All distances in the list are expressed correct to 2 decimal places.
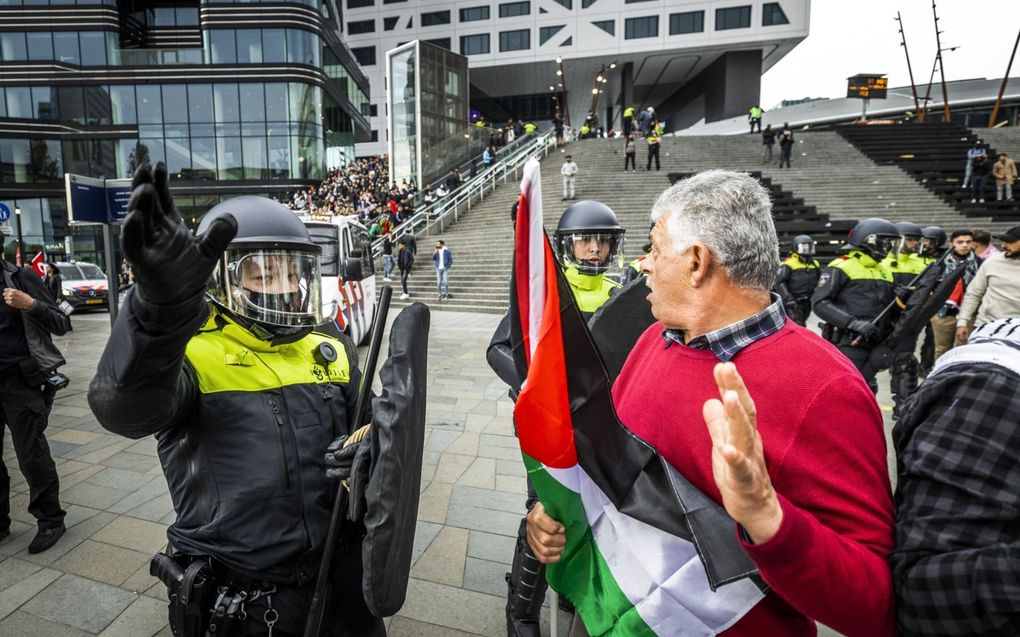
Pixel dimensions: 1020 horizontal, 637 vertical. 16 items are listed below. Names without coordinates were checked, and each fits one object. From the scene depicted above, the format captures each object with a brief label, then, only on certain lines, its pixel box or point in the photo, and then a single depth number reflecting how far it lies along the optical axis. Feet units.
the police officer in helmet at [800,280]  24.56
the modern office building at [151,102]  93.40
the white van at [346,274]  25.14
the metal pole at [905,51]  106.01
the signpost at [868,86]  108.37
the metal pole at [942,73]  95.55
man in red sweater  2.90
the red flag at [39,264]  42.70
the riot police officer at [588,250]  10.50
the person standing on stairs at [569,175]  58.23
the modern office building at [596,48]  123.44
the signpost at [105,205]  20.06
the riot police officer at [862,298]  14.75
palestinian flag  3.61
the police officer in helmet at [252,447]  5.02
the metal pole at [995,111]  92.54
